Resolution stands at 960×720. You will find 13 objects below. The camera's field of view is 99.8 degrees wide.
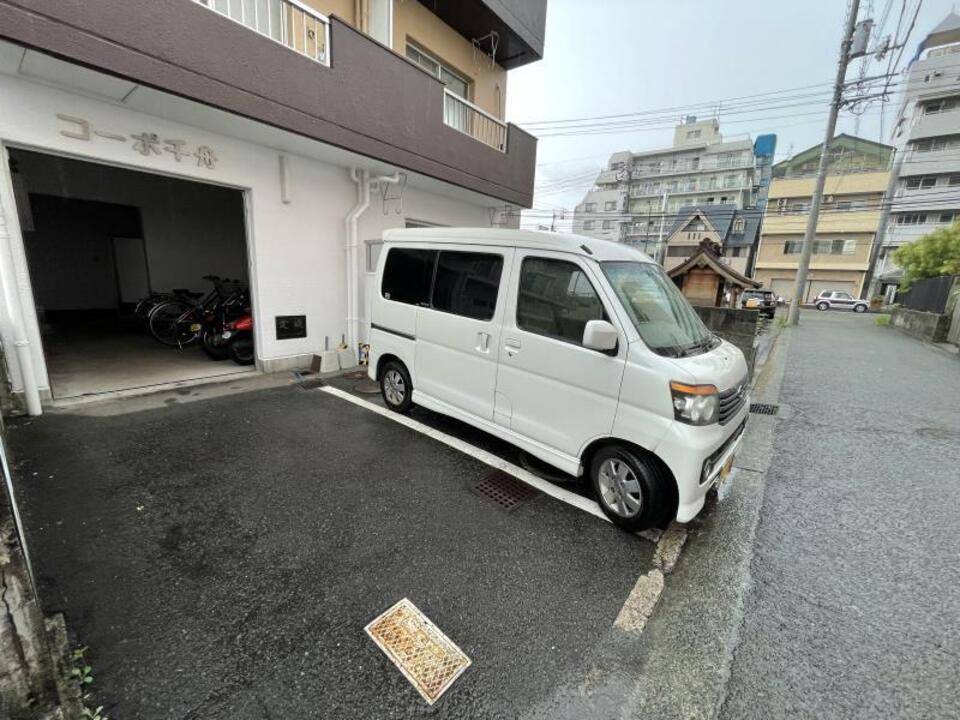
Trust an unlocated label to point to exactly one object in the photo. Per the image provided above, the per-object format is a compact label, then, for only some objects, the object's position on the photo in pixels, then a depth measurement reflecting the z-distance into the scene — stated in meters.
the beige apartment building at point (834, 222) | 31.47
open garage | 8.17
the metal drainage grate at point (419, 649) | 1.87
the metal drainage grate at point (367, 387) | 5.77
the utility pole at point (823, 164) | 14.49
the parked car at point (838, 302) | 28.21
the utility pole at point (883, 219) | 30.83
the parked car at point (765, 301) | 20.53
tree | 17.05
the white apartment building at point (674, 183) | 44.62
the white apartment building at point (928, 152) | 28.89
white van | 2.74
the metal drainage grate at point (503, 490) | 3.32
